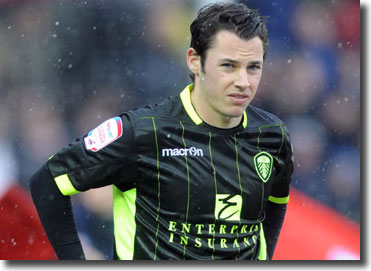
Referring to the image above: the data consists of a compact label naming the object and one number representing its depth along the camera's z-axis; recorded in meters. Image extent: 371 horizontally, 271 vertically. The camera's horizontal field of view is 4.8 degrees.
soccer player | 8.82
